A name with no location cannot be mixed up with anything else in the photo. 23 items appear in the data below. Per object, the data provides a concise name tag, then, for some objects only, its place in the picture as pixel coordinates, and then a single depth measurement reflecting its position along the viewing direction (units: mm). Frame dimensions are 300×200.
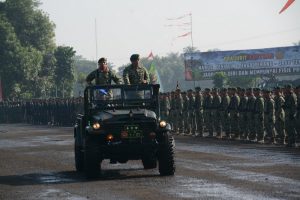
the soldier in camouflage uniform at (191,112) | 32000
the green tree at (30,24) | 87312
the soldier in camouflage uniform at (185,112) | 32681
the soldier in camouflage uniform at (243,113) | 26906
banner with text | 69188
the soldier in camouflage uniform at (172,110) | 33938
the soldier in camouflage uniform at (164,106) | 34375
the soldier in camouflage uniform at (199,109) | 31062
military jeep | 14797
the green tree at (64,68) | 78250
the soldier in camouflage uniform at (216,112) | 29336
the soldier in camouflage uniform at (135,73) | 16531
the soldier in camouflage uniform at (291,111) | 23188
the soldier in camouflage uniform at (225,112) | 28458
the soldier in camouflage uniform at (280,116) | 24172
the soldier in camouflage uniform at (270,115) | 24797
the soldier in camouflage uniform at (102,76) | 16558
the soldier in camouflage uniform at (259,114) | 25453
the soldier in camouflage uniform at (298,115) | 23156
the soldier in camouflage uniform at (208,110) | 30016
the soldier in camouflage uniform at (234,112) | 27703
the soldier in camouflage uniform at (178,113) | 33219
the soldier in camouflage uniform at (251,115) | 26188
